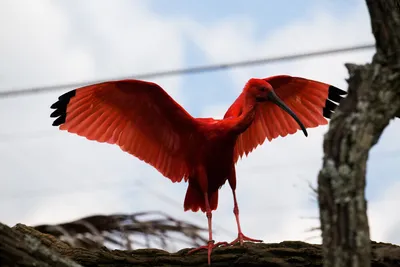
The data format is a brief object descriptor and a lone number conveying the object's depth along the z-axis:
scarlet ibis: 11.46
